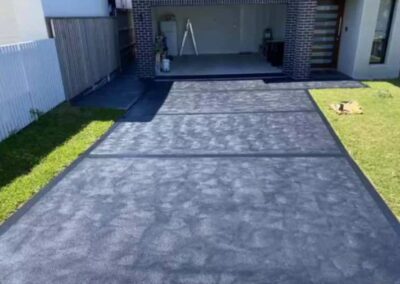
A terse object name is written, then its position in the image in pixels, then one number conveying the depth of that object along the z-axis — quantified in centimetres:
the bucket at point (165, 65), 1212
